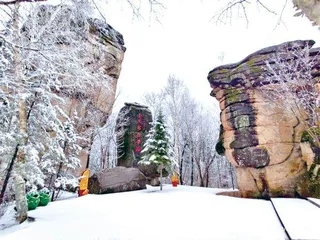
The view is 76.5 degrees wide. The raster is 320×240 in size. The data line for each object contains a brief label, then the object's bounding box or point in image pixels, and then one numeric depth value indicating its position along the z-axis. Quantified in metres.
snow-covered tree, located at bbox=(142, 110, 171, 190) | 10.40
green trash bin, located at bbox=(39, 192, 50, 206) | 6.37
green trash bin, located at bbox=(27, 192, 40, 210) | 5.59
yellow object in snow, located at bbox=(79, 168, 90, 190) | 9.51
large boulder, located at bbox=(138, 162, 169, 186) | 14.06
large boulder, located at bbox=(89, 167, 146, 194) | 10.12
